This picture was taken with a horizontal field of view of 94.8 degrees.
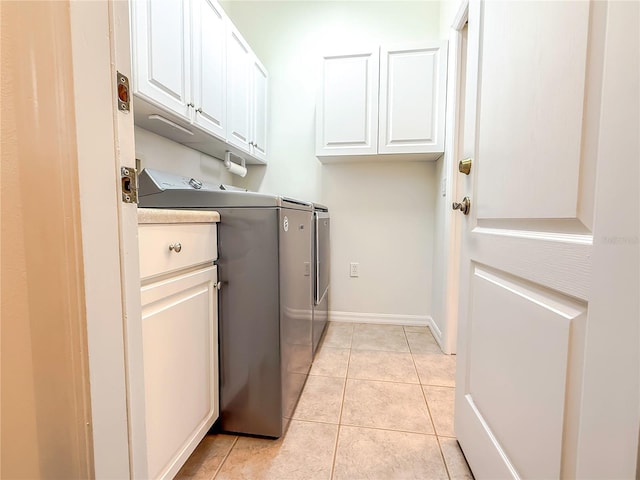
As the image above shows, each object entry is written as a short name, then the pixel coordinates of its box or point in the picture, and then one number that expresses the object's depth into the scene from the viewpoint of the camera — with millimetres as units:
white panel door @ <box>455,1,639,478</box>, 444
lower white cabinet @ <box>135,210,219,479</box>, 754
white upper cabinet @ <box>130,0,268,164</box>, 1188
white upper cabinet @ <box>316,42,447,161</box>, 1991
